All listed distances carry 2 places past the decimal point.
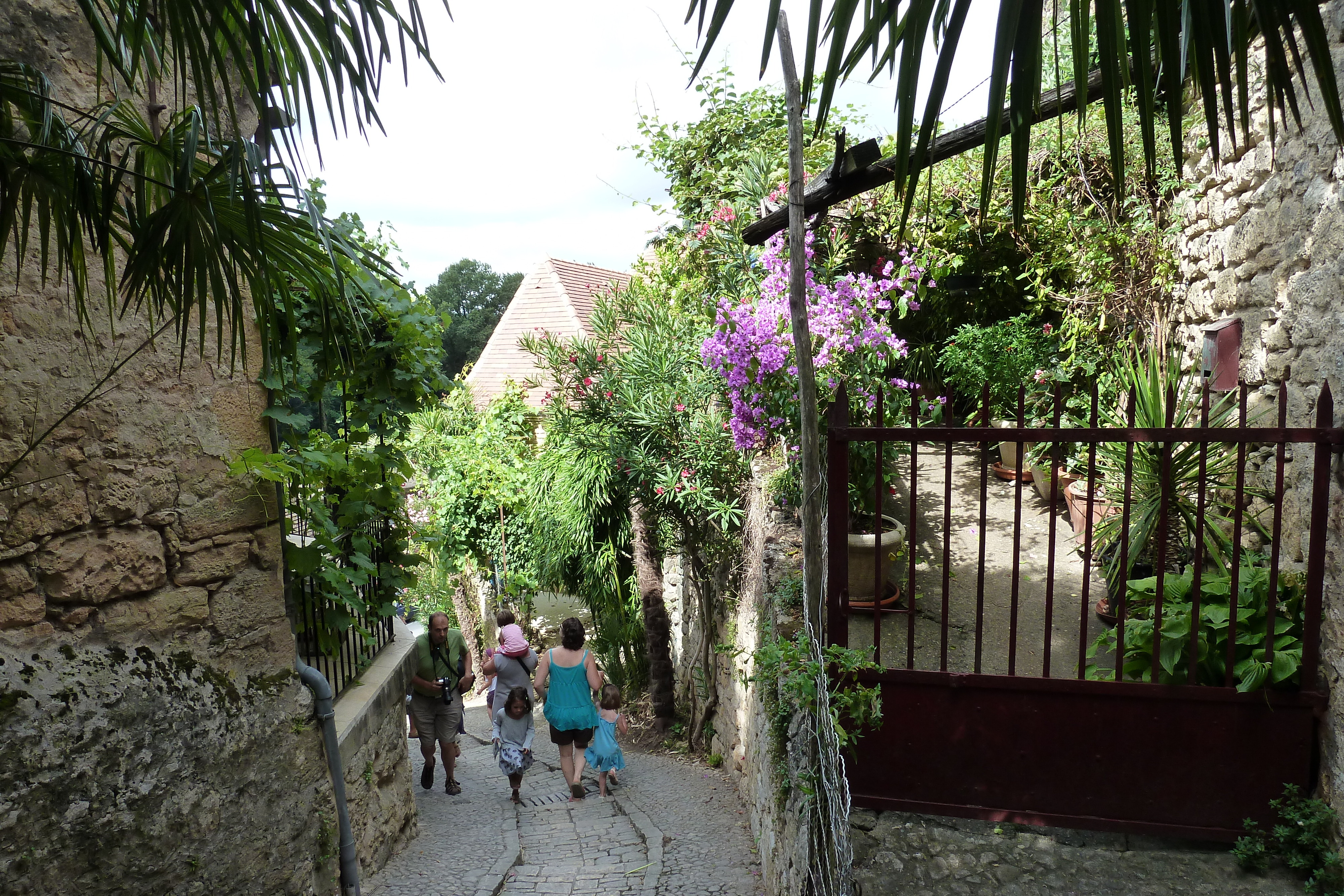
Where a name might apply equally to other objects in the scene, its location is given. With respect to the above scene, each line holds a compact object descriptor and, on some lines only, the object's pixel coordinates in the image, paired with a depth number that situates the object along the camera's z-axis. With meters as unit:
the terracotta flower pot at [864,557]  5.16
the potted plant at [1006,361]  6.65
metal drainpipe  3.54
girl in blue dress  6.43
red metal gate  2.88
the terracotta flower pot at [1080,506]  5.16
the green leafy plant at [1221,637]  2.94
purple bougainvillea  5.02
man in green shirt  5.91
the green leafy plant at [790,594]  4.54
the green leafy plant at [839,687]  3.04
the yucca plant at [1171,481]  3.80
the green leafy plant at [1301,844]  2.70
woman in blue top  6.09
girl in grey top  6.02
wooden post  3.21
